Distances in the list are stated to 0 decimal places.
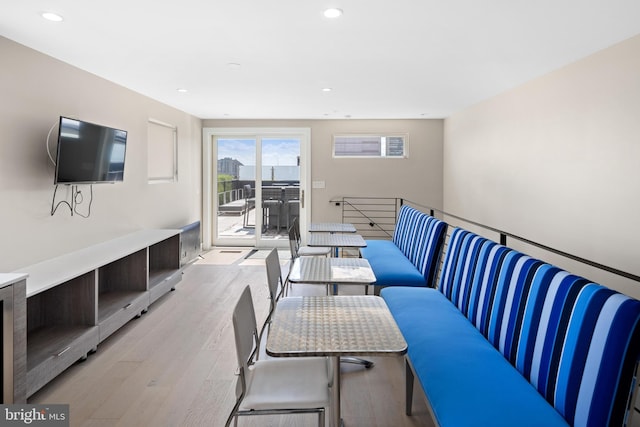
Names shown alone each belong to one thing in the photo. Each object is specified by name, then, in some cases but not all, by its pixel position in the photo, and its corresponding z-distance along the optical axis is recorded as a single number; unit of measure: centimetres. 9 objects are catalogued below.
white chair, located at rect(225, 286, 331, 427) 157
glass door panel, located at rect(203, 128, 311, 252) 675
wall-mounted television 299
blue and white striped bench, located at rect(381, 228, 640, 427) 131
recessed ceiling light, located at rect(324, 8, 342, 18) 233
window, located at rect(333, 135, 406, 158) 670
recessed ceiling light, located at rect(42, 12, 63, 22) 237
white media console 246
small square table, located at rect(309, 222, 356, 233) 456
